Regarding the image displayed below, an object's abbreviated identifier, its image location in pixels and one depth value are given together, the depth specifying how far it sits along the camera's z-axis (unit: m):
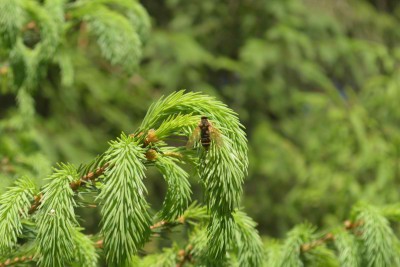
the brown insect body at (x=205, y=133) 0.49
